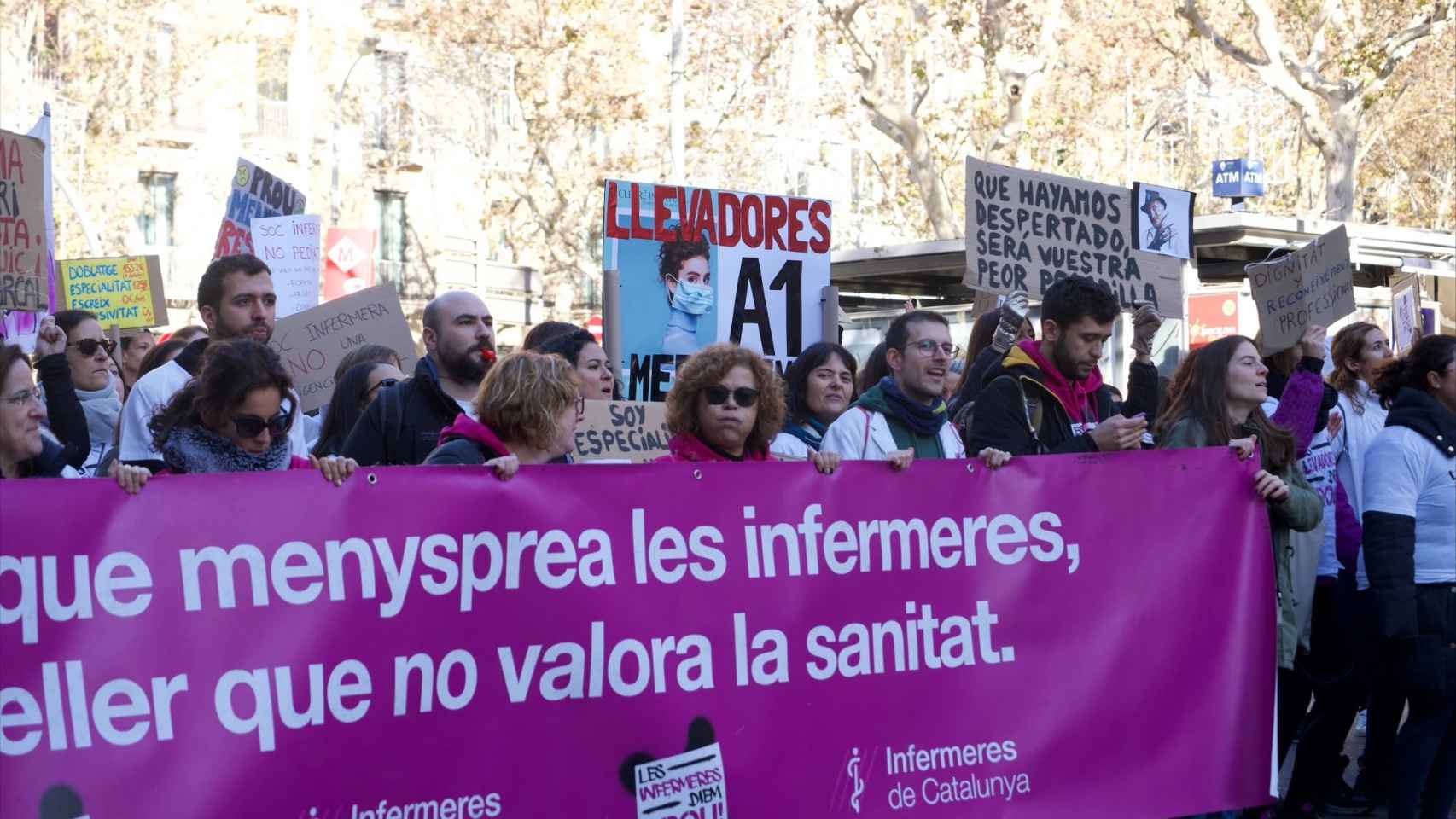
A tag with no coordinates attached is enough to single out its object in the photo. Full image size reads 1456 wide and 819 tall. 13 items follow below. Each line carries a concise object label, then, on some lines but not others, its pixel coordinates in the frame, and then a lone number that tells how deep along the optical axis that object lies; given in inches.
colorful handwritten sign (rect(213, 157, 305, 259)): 418.3
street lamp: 1435.8
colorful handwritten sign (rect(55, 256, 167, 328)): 494.0
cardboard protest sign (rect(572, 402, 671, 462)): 257.0
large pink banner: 159.6
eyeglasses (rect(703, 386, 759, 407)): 204.5
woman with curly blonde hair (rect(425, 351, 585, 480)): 192.2
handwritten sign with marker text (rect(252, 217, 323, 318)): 416.2
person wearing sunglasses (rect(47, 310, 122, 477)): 297.7
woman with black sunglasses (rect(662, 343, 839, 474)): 204.2
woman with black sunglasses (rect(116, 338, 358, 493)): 181.6
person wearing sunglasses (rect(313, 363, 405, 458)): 257.9
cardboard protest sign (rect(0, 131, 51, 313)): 282.5
